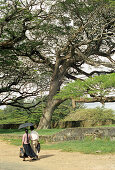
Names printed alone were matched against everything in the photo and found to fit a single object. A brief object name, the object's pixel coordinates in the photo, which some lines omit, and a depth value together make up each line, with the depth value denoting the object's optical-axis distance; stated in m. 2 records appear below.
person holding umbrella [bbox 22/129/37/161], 10.76
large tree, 21.80
